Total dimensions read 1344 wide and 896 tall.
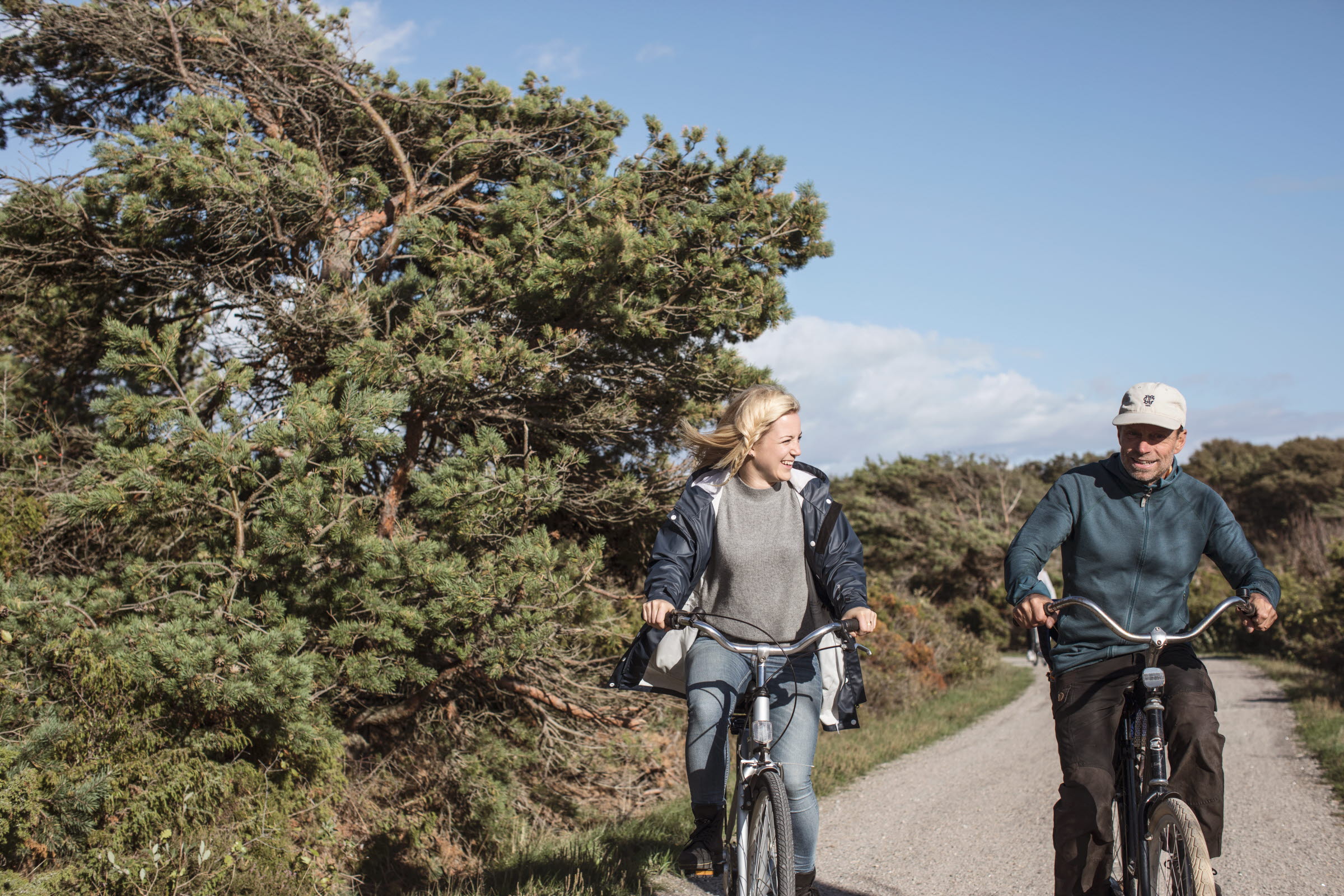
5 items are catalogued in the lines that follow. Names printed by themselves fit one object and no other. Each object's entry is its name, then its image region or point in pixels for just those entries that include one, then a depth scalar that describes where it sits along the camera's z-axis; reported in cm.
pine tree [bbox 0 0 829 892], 702
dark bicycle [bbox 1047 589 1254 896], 292
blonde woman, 347
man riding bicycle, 330
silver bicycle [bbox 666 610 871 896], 316
